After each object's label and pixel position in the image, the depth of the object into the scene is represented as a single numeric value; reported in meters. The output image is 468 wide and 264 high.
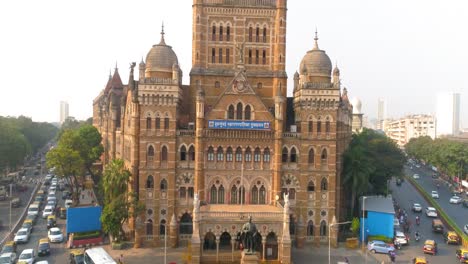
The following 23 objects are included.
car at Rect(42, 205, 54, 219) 65.62
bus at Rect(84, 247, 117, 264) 39.50
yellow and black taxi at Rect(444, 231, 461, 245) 56.87
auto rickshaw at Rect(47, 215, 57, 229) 59.35
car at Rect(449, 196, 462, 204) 86.06
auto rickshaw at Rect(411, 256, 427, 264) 46.48
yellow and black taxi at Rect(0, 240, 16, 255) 46.78
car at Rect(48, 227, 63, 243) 53.09
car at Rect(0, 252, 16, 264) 43.06
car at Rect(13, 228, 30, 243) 52.38
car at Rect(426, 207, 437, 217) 72.72
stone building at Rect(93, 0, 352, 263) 52.62
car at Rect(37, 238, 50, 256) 47.90
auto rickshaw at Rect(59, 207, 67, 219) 65.88
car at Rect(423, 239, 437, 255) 52.12
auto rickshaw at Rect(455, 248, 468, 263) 48.66
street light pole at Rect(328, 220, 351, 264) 50.66
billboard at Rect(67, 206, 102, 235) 52.44
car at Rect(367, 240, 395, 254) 52.03
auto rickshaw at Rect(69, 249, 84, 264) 44.09
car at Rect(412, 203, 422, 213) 76.38
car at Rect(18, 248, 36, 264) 43.90
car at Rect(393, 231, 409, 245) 55.51
